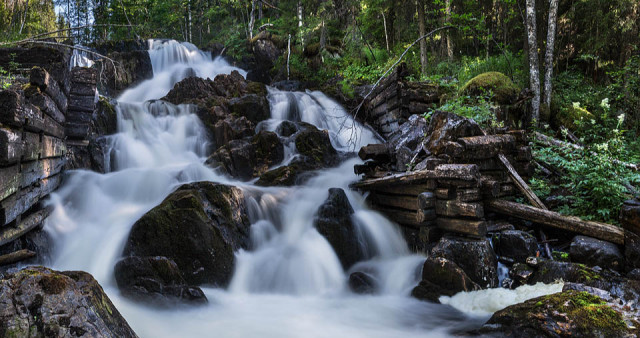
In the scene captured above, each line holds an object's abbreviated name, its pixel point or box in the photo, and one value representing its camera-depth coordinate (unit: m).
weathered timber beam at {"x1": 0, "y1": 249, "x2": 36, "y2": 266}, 4.35
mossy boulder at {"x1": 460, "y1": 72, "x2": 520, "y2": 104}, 9.19
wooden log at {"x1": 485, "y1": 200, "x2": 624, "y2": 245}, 5.14
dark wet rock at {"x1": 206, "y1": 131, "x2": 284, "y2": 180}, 10.43
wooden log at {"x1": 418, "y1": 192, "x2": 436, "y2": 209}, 6.34
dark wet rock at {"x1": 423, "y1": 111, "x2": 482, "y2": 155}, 6.80
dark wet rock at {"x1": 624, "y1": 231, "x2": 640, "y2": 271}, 4.75
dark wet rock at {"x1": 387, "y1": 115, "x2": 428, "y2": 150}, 8.48
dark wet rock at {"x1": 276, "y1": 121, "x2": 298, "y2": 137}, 12.17
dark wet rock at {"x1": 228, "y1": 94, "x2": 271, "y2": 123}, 13.13
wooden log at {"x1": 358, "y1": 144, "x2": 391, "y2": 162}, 8.47
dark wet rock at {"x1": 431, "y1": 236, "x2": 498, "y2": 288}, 5.40
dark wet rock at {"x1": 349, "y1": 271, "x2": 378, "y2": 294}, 6.10
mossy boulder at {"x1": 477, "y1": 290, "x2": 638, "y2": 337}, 3.39
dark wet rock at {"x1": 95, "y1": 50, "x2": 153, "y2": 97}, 19.45
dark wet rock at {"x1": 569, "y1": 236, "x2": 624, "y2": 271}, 4.93
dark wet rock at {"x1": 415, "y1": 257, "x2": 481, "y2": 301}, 5.34
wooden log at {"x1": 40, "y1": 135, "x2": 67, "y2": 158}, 5.89
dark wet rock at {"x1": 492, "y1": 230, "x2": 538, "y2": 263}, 5.62
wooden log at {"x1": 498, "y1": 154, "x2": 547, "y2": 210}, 6.24
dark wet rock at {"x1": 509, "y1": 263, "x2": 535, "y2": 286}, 5.24
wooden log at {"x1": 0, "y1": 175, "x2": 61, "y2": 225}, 4.55
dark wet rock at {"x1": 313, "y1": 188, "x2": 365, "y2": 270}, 7.00
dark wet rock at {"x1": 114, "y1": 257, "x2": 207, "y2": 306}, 5.00
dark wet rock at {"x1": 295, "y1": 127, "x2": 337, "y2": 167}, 10.96
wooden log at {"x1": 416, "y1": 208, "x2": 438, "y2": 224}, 6.35
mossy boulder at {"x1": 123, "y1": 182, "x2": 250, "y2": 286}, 5.86
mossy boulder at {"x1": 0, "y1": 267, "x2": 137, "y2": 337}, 2.28
